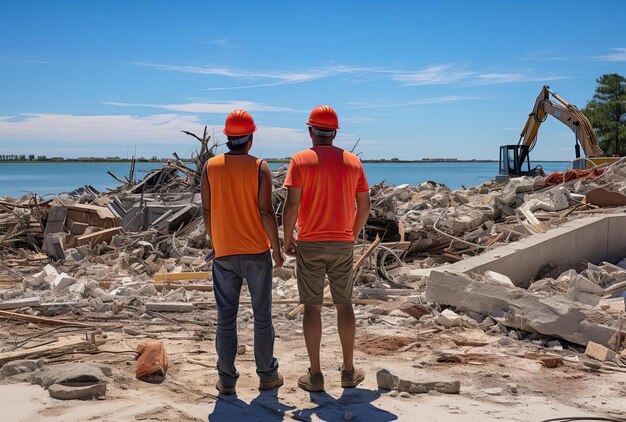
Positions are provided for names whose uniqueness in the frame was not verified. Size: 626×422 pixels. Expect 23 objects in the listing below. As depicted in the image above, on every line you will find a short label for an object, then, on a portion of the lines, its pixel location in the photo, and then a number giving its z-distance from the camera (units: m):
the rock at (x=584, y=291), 7.97
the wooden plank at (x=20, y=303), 7.98
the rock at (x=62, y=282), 9.34
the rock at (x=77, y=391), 4.68
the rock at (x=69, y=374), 4.88
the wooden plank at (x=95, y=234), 12.98
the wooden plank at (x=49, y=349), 5.70
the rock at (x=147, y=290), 9.10
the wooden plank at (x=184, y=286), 9.42
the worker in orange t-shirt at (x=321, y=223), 4.85
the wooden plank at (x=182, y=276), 9.93
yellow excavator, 25.03
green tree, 51.19
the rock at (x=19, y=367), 5.29
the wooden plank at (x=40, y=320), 7.19
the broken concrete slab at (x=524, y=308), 6.29
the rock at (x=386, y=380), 5.02
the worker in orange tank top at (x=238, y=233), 4.76
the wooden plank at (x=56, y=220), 13.70
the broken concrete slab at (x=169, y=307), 7.91
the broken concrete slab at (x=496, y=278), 7.36
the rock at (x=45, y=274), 9.98
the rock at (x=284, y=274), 10.16
